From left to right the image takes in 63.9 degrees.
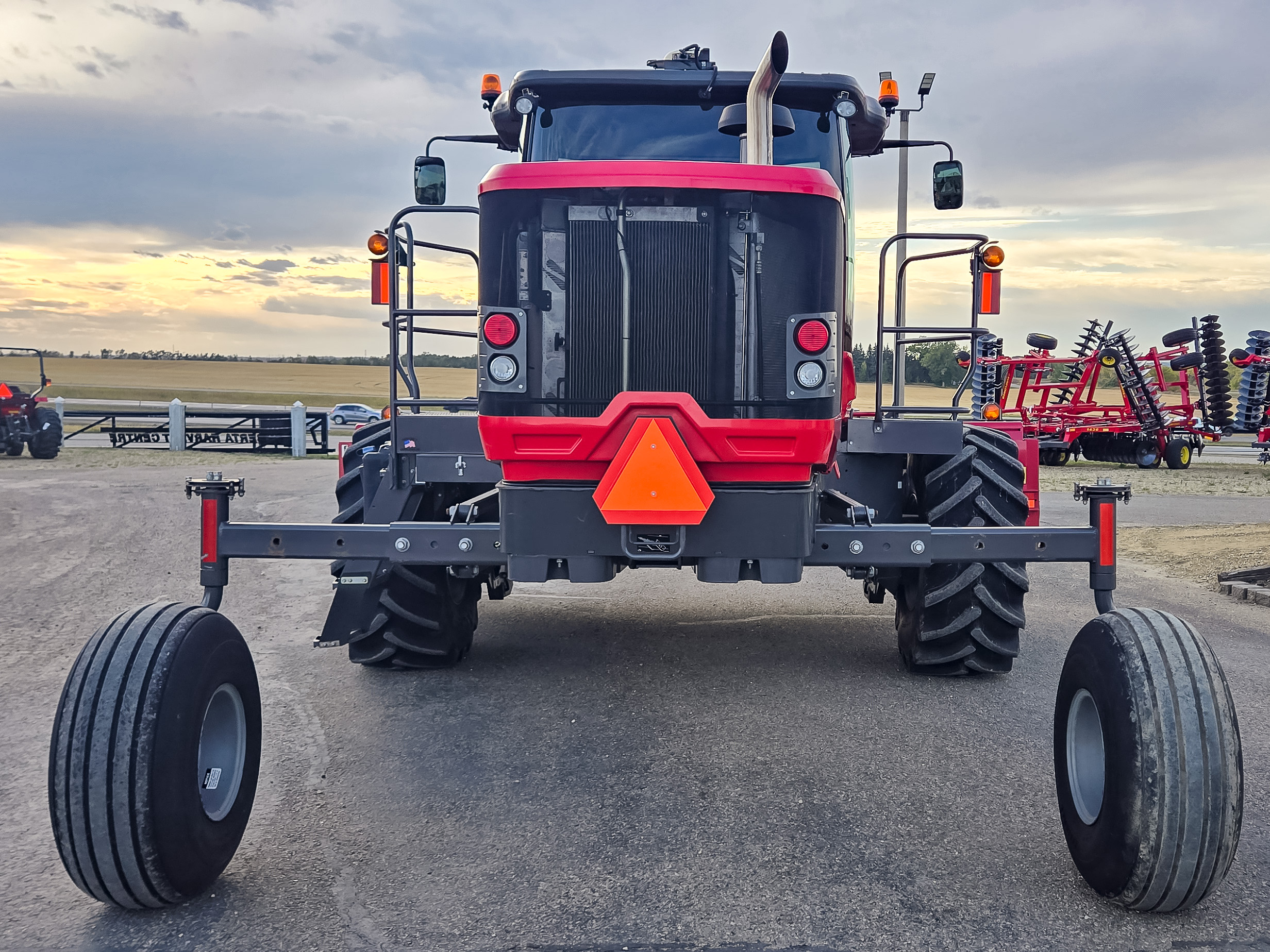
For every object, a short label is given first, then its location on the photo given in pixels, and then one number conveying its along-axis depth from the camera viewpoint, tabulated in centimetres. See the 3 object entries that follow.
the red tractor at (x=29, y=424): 2053
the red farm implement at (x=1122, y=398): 2138
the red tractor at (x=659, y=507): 307
